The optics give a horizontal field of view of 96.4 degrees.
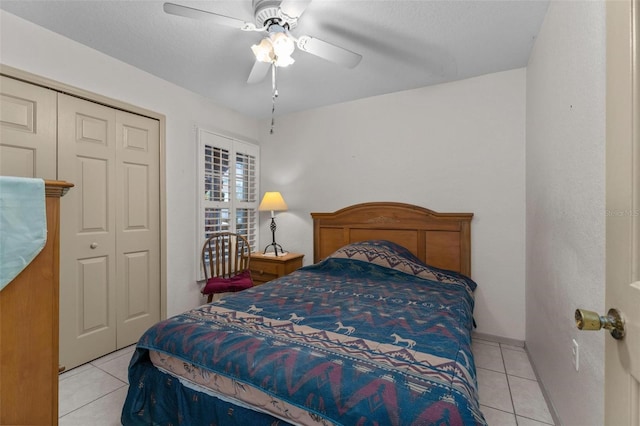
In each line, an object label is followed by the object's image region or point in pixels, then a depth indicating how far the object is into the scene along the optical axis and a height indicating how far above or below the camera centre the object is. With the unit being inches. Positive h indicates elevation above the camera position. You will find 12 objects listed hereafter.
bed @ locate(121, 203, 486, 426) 38.8 -23.9
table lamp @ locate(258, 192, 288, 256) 135.7 +4.4
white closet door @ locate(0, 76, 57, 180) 72.4 +21.7
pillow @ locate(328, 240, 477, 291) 99.1 -17.2
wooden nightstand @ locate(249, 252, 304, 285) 127.6 -24.6
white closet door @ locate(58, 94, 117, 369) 83.5 -6.2
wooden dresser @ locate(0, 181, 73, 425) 32.0 -14.7
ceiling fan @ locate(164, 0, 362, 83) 58.3 +40.5
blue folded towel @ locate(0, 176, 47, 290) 30.7 -1.4
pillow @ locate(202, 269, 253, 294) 109.2 -28.3
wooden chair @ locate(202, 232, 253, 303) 111.4 -22.7
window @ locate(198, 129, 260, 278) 123.6 +12.1
